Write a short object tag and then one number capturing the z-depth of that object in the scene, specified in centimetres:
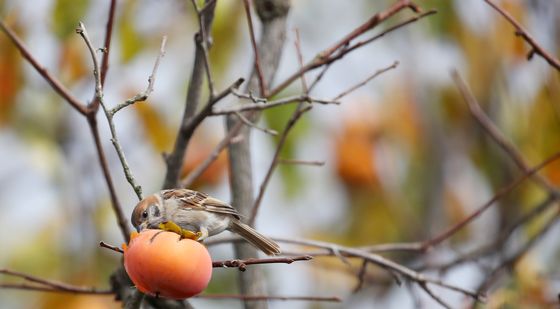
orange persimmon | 443
